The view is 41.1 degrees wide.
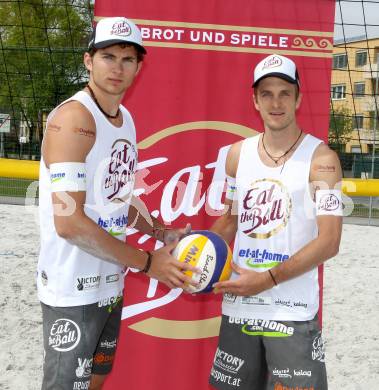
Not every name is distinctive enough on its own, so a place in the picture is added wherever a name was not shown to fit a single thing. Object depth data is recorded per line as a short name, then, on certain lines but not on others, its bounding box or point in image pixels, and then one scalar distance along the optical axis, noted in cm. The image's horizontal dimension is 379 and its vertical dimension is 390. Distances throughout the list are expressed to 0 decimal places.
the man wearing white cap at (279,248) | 226
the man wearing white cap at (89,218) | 213
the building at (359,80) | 2335
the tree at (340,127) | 2245
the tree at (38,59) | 1500
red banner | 293
